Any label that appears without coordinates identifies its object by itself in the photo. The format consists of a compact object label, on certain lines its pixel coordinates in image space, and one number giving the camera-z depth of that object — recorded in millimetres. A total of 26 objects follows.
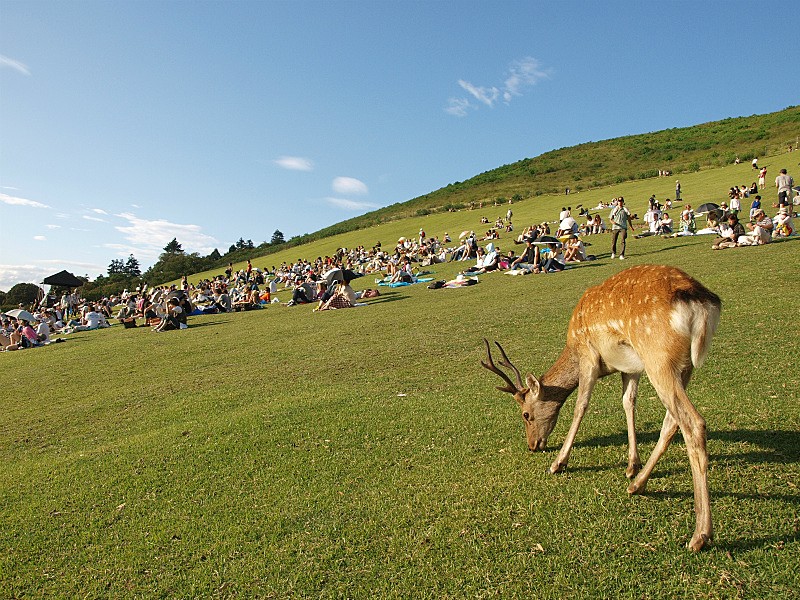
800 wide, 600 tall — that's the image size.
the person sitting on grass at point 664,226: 27375
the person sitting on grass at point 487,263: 24767
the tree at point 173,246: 132125
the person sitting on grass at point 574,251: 22656
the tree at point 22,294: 74944
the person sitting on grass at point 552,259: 21016
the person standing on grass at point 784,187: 25656
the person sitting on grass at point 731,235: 19531
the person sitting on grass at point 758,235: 19142
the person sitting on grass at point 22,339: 20625
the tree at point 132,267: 133262
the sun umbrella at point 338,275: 20938
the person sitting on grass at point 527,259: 21641
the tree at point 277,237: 125825
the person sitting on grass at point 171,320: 20427
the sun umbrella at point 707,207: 28250
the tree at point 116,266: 131938
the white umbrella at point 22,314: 23047
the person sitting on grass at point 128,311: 27659
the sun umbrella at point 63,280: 34344
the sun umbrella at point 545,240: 22072
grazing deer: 3744
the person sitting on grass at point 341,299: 20203
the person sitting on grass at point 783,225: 20109
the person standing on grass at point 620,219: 20234
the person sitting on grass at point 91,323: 26375
